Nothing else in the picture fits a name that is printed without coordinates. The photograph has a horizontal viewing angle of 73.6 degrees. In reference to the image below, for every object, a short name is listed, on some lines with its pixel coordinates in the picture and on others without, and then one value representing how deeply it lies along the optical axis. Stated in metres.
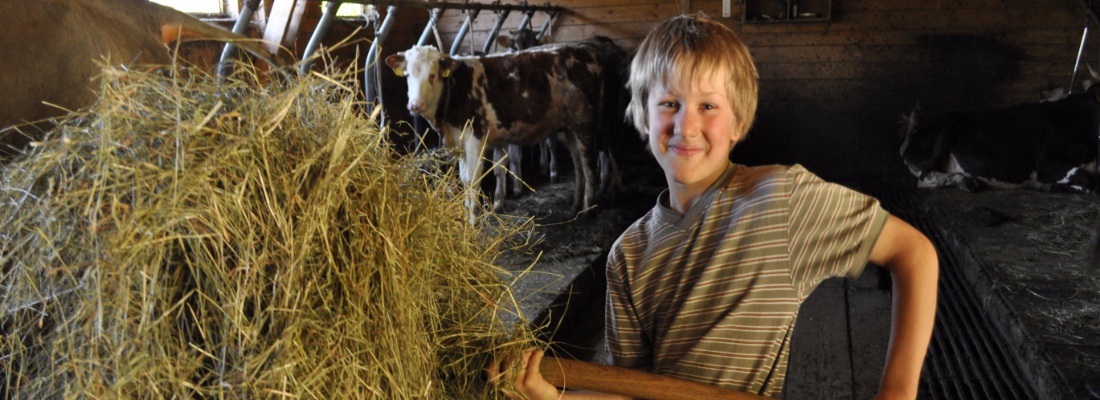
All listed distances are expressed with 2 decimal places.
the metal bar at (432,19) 5.57
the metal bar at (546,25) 7.15
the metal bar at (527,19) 7.00
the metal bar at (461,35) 6.45
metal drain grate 2.80
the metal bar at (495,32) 6.89
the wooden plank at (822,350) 2.88
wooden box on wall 6.39
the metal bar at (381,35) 4.64
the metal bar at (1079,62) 5.61
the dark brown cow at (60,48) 1.35
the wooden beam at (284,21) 3.78
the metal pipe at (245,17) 3.61
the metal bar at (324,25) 4.15
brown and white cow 5.06
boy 1.25
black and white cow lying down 5.36
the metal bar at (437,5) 4.16
